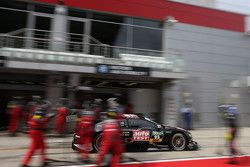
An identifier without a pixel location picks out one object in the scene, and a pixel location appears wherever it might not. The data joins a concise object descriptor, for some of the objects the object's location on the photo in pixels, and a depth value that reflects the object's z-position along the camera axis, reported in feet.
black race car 44.16
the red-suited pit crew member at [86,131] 37.27
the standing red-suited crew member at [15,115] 55.11
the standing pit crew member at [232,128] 38.27
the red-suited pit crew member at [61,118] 54.95
